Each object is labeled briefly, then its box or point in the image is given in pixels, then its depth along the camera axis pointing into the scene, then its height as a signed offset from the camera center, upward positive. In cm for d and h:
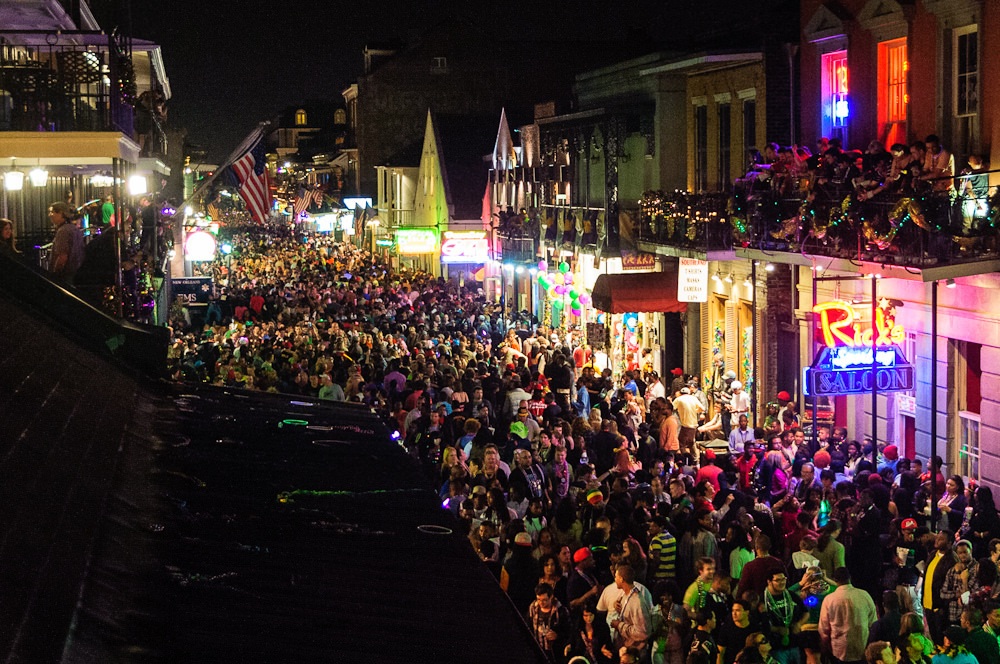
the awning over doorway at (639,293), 2758 -141
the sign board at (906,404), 1925 -256
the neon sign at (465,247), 4600 -78
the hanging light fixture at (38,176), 2106 +79
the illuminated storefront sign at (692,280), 2620 -111
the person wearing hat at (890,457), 1680 -284
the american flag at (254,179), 3697 +124
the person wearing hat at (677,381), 2483 -286
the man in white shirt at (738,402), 2272 -295
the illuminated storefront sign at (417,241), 5328 -64
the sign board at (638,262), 2930 -85
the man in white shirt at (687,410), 1994 -268
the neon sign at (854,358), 1673 -168
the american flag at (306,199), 6688 +127
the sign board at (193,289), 4269 -190
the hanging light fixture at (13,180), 1952 +68
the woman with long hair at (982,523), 1341 -292
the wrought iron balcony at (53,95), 1797 +172
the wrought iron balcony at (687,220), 2420 +0
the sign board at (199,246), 4256 -58
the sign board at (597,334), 2959 -235
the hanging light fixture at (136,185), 2781 +85
